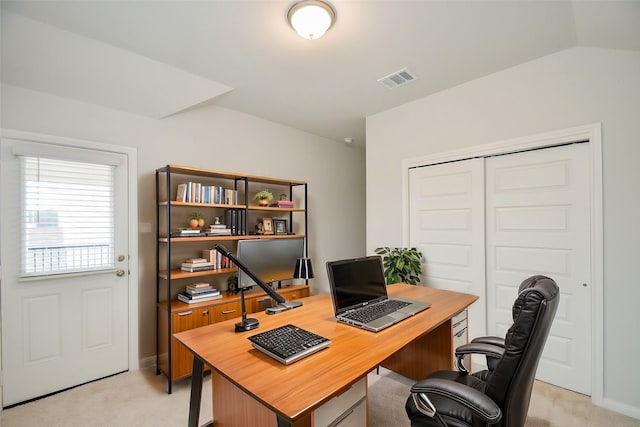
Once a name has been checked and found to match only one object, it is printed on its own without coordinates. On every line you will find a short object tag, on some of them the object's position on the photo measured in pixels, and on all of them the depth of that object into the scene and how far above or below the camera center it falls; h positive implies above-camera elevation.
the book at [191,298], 2.80 -0.82
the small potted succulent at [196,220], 3.00 -0.07
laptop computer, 1.65 -0.53
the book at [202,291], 2.84 -0.77
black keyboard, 1.21 -0.57
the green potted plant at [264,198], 3.62 +0.19
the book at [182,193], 2.89 +0.21
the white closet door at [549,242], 2.42 -0.25
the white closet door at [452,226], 2.97 -0.14
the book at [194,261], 2.94 -0.47
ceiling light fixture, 1.88 +1.30
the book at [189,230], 2.85 -0.17
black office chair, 1.09 -0.66
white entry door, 2.30 -0.45
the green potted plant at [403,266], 3.18 -0.57
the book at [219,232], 3.07 -0.19
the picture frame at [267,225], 3.73 -0.15
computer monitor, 2.90 -0.45
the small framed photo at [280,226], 3.83 -0.16
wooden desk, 0.99 -0.61
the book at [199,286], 2.91 -0.72
